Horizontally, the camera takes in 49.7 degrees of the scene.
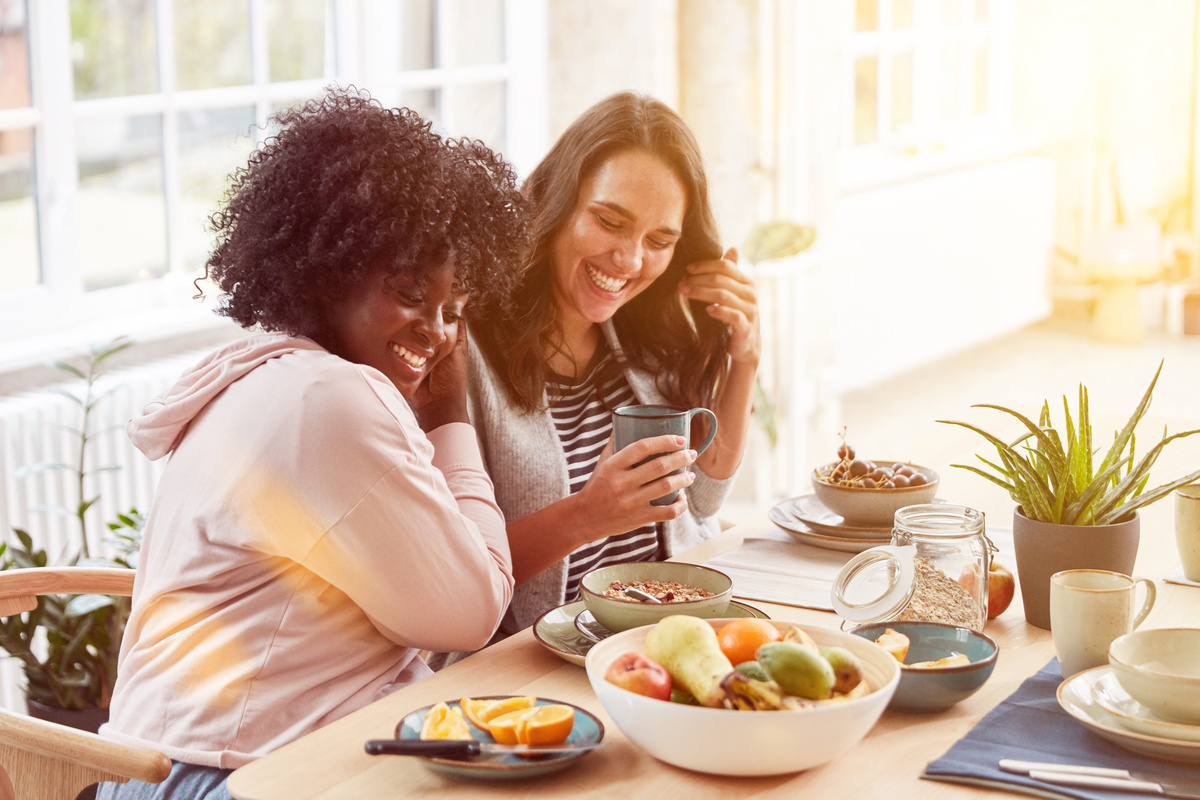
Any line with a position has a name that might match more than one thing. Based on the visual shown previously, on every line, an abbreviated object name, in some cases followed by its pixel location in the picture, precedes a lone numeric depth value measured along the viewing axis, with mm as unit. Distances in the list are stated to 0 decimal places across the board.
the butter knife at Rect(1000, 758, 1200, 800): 1019
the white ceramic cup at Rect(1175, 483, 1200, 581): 1520
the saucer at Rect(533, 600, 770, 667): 1314
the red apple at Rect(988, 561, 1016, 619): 1441
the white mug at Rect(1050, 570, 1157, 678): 1226
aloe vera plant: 1398
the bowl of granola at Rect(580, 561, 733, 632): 1313
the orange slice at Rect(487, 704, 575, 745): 1086
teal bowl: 1155
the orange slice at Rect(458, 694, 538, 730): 1124
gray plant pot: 1394
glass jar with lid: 1340
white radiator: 2518
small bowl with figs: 1690
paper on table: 1532
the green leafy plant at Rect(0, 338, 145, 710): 2238
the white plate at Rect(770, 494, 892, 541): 1698
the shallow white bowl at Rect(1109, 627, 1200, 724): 1076
